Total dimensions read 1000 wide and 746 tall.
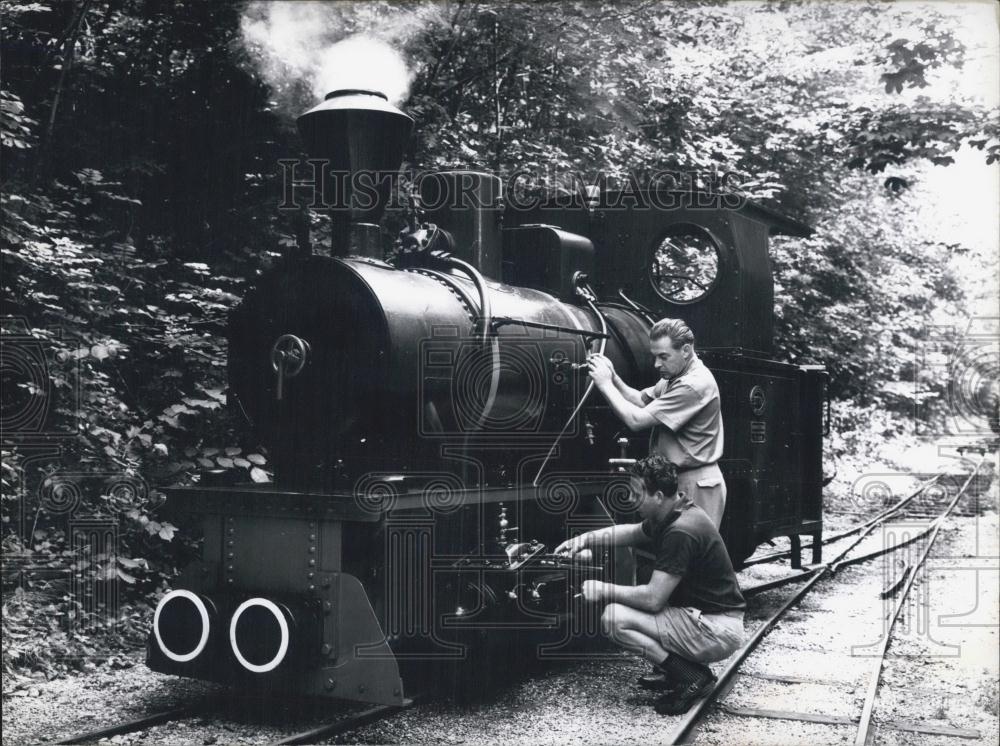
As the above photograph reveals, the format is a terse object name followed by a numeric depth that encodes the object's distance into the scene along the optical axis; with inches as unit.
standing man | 199.9
